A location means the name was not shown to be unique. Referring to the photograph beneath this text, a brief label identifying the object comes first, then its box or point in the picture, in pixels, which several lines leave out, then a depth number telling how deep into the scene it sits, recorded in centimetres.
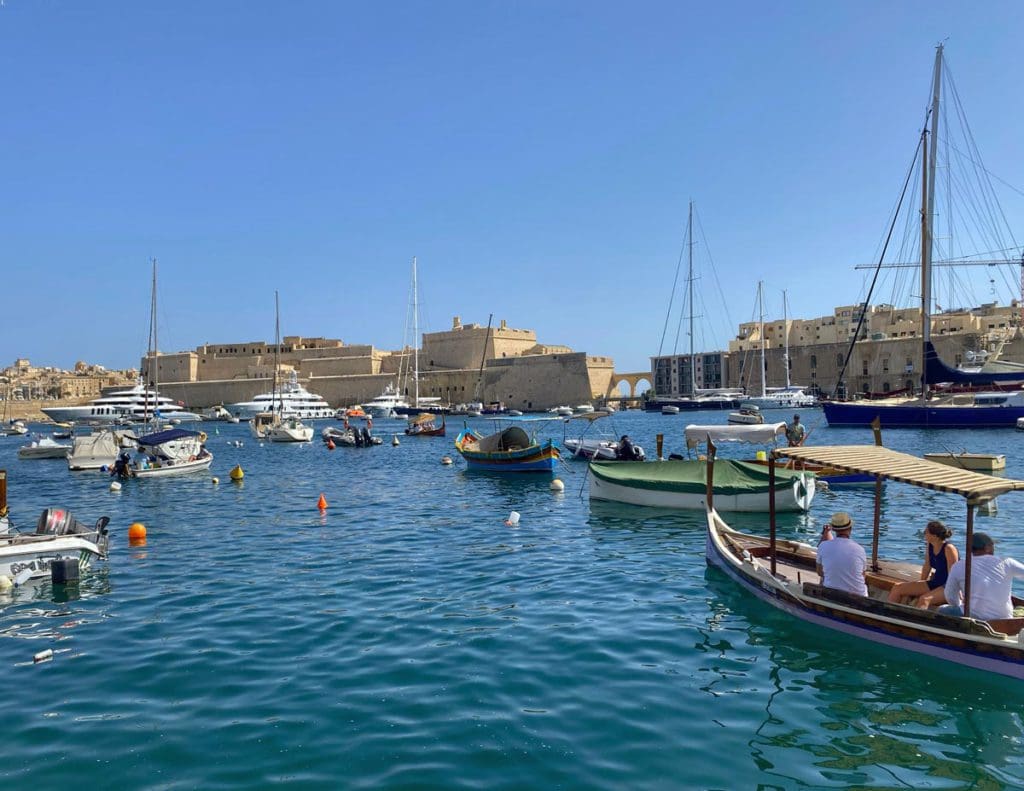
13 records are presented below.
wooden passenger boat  650
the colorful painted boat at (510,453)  2456
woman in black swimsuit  714
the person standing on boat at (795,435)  2114
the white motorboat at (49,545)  1051
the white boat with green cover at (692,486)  1602
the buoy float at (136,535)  1426
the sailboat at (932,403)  3925
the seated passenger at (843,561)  775
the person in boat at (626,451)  2381
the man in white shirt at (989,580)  657
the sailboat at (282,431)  4678
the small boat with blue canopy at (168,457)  2652
